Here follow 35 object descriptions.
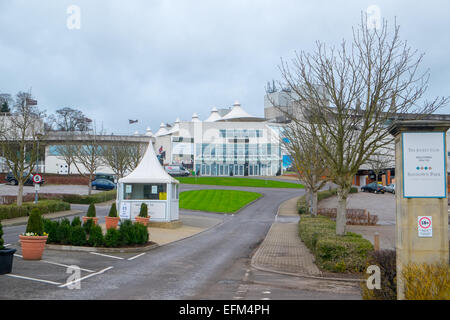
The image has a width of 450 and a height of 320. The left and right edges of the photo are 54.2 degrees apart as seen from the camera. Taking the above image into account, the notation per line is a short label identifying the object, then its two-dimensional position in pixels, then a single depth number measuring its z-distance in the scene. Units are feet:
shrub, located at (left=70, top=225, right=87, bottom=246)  54.60
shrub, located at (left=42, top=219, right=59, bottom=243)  55.16
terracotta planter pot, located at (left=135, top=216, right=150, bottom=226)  80.32
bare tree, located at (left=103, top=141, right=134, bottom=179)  161.35
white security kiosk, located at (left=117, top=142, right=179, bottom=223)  85.30
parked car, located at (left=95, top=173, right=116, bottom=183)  192.03
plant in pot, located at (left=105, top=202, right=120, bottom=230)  74.02
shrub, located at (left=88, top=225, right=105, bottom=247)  54.98
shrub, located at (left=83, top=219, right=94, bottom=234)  60.13
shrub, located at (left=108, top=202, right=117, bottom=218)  75.10
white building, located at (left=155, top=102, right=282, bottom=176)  290.35
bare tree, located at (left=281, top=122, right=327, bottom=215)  85.35
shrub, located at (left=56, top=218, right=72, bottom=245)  54.80
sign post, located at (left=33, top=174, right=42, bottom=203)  93.15
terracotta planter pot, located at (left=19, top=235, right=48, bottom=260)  45.11
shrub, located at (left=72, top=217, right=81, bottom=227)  56.56
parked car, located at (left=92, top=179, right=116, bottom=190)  173.47
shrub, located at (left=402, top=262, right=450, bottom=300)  20.80
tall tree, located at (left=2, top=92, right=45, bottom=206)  93.30
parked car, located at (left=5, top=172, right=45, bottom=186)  179.73
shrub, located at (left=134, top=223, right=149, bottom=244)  57.93
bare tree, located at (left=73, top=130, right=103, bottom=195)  151.32
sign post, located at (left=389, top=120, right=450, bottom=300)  25.52
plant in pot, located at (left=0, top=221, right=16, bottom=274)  36.99
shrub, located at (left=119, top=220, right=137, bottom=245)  56.65
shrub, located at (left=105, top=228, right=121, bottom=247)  55.11
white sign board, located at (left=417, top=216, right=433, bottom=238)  25.52
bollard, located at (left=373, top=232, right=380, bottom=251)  48.33
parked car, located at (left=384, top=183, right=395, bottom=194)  181.66
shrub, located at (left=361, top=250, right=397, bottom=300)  26.13
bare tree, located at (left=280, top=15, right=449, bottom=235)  49.65
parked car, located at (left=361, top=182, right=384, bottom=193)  182.70
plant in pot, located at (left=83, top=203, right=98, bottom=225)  70.49
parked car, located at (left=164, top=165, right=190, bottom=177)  257.55
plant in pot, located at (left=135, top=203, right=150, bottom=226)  80.38
